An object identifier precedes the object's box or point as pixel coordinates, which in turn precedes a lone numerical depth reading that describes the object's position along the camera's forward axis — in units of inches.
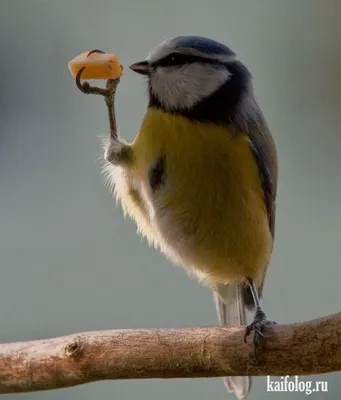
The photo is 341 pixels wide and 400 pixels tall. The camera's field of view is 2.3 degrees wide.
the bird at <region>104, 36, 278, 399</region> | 83.3
